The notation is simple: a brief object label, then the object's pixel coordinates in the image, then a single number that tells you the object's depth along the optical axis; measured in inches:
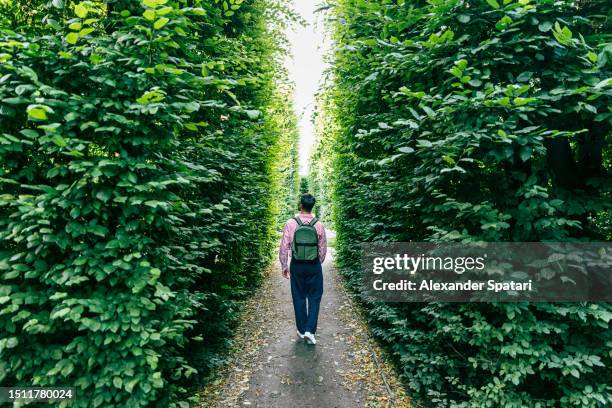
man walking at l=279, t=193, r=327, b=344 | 209.0
